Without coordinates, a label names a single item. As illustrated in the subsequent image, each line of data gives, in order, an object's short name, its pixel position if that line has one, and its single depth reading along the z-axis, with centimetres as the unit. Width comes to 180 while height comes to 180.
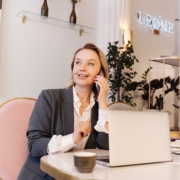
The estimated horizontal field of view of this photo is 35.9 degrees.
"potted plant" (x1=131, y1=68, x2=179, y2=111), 425
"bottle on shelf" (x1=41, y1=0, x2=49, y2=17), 346
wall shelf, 335
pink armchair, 136
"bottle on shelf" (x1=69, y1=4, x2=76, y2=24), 371
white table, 75
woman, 121
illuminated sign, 481
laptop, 89
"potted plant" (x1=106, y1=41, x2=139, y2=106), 375
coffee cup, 77
